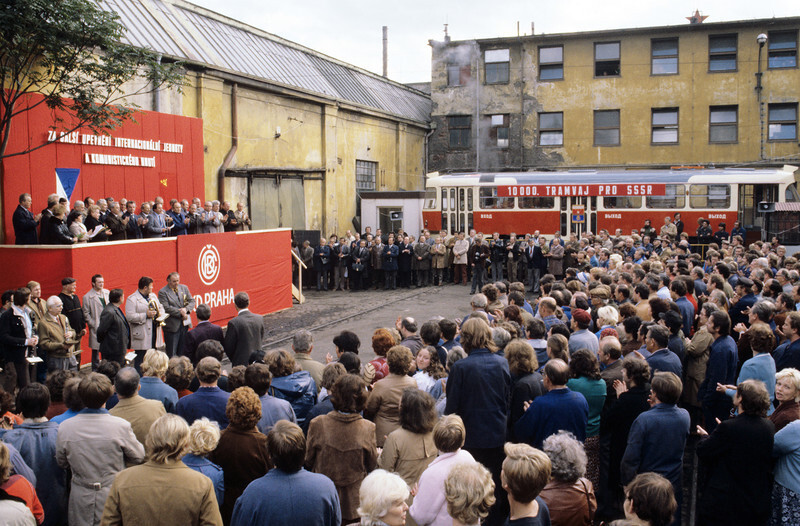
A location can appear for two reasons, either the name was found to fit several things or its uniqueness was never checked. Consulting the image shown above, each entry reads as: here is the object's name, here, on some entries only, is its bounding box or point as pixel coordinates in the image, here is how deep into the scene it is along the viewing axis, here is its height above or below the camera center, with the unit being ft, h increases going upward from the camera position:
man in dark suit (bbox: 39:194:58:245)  41.19 +0.20
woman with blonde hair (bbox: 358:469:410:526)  11.94 -4.77
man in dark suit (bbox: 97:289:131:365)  33.76 -5.27
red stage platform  39.50 -2.60
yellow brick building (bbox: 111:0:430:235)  66.95 +12.30
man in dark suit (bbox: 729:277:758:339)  31.32 -3.69
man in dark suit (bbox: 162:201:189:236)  51.29 +0.26
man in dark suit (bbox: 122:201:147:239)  47.57 +0.24
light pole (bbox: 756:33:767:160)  104.06 +17.88
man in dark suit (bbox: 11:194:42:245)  41.81 +0.22
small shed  95.55 +1.98
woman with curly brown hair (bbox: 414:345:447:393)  21.53 -4.53
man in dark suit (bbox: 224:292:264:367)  31.53 -4.97
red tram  84.02 +2.79
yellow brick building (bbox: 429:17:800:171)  104.32 +19.32
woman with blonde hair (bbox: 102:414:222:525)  13.17 -5.05
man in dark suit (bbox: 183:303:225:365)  30.01 -4.70
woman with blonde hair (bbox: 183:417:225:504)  15.08 -4.88
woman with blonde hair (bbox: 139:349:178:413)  19.93 -4.53
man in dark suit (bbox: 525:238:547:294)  70.96 -4.09
